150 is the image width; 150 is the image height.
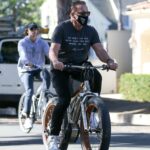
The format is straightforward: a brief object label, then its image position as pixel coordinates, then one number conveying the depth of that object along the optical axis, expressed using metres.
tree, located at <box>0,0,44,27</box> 60.34
